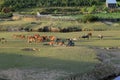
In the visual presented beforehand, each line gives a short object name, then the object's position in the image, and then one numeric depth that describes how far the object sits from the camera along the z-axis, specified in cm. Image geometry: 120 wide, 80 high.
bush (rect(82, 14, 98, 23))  7307
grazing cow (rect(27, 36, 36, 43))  5293
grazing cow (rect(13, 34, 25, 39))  5735
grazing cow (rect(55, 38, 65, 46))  4954
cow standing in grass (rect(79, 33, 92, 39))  5712
